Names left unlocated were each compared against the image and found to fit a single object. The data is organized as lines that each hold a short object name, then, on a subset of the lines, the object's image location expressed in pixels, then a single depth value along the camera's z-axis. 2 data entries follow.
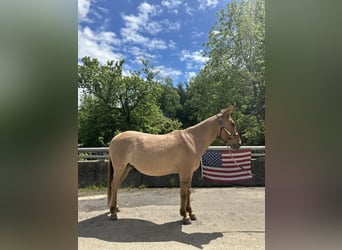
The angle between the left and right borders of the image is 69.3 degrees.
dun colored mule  3.81
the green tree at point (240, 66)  11.05
